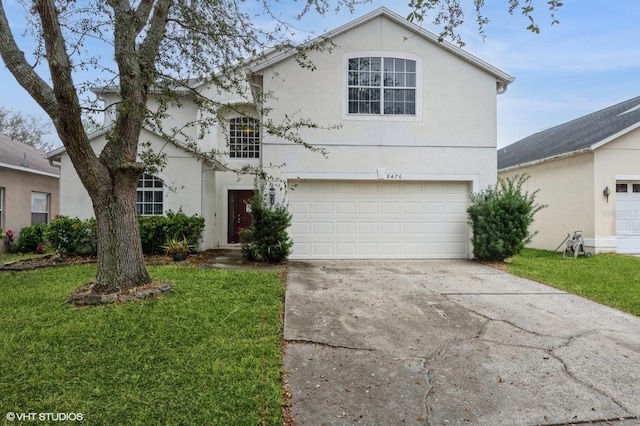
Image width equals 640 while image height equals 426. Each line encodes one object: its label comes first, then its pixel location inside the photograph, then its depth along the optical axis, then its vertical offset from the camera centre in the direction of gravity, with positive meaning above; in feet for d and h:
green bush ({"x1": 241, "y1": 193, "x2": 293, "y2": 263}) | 30.86 -1.44
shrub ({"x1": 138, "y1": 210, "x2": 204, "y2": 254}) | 34.86 -1.43
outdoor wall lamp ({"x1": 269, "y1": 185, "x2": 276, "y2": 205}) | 33.50 +1.72
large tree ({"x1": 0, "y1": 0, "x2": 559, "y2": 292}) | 17.56 +7.32
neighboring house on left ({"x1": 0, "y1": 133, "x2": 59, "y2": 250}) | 42.29 +3.35
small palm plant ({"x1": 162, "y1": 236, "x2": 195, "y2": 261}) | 32.58 -2.95
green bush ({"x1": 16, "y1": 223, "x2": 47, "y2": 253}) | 42.65 -2.71
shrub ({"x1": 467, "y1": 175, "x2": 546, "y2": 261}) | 31.30 -0.77
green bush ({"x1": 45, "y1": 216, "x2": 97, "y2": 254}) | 33.50 -1.72
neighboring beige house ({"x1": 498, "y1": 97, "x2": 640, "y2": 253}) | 38.34 +3.00
